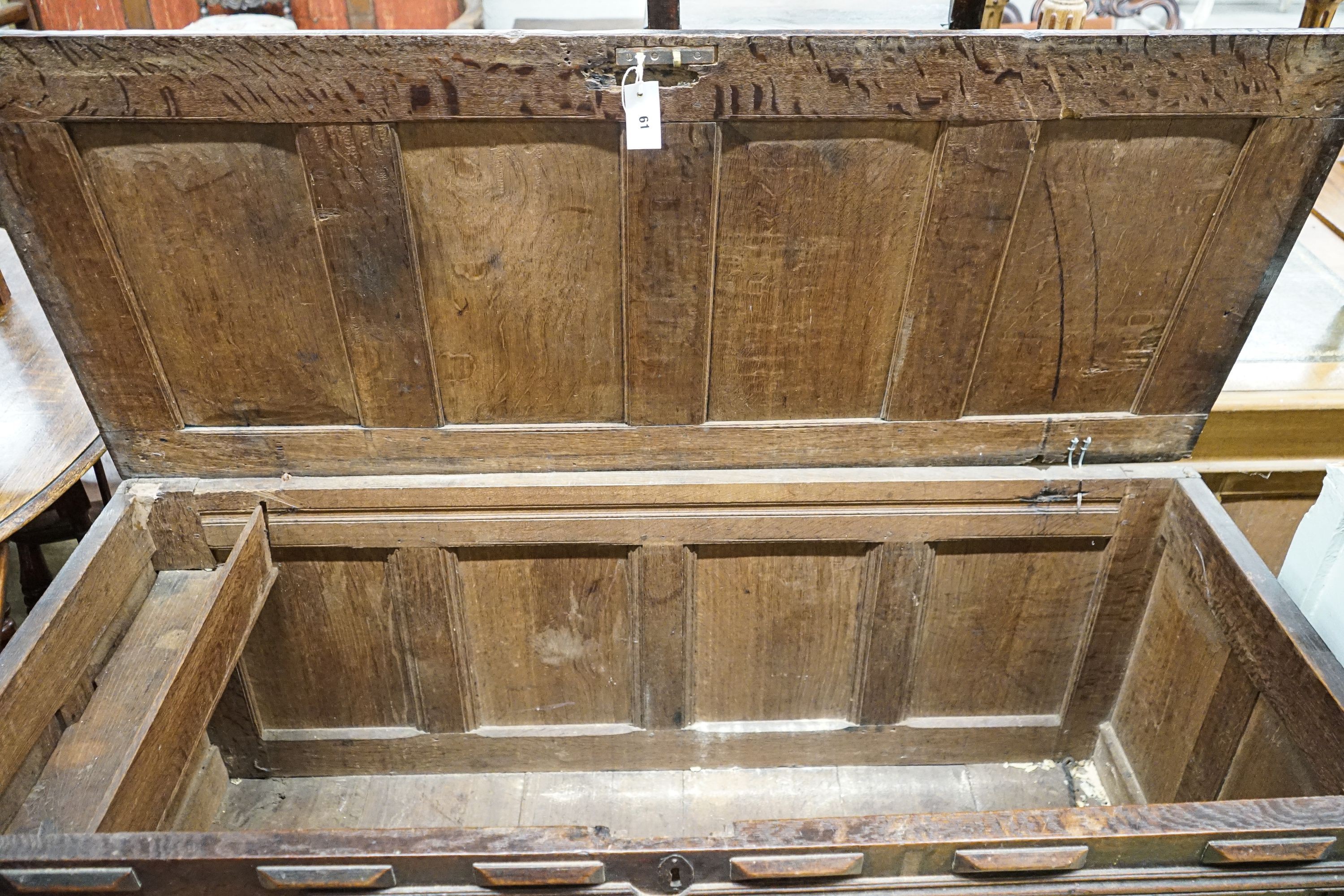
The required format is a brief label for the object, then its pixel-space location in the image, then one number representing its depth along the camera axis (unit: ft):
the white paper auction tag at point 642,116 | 4.24
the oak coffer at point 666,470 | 4.11
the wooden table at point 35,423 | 6.27
